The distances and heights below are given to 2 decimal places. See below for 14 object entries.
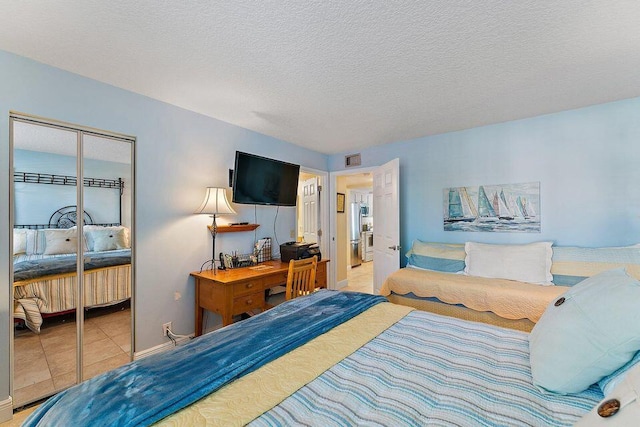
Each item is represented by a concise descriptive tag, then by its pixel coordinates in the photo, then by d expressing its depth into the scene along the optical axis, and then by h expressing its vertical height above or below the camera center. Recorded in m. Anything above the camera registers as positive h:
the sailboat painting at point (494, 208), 3.03 +0.06
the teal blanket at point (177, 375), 0.82 -0.59
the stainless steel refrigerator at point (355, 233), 7.04 -0.49
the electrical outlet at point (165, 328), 2.58 -1.07
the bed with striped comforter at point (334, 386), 0.83 -0.62
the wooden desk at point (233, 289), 2.46 -0.71
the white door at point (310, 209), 4.59 +0.09
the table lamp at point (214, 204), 2.74 +0.11
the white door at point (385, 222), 3.55 -0.11
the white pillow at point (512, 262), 2.69 -0.51
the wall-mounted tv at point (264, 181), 2.88 +0.39
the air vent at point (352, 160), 4.34 +0.87
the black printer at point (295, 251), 3.26 -0.45
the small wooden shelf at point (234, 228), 2.96 -0.14
